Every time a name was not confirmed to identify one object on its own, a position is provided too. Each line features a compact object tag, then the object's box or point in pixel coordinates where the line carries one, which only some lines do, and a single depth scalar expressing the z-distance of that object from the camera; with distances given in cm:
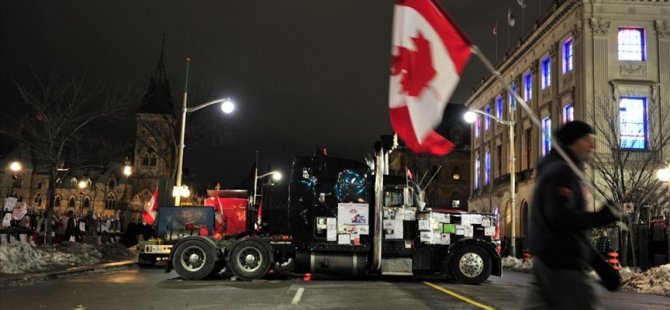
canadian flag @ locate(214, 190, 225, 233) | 2386
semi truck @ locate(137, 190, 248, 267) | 1966
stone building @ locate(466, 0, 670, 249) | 3288
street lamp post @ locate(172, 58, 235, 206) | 2766
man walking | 408
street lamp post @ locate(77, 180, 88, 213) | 14160
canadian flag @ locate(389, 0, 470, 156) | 612
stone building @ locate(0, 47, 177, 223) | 13300
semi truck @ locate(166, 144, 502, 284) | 1680
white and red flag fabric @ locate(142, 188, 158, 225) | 2690
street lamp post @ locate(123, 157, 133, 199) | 14025
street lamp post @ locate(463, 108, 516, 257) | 2981
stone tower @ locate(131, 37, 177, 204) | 2678
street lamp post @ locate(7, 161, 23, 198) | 4698
